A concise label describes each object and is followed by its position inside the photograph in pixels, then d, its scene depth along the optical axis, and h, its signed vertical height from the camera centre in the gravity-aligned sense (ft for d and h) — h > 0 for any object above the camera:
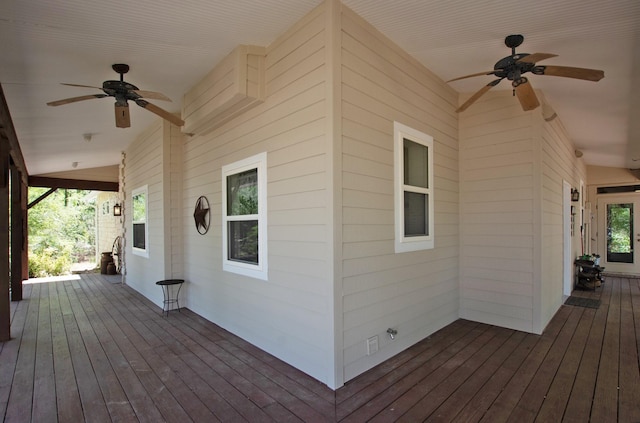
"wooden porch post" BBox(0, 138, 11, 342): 12.18 -1.57
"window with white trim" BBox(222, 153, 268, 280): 10.72 -0.13
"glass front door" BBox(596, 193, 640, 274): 25.00 -1.77
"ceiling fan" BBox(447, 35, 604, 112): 8.30 +3.93
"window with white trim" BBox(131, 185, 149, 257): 19.24 -0.43
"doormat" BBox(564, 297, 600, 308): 16.11 -4.79
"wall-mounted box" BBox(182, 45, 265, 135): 10.44 +4.46
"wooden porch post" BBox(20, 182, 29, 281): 23.85 -1.05
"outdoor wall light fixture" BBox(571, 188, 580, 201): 19.16 +0.98
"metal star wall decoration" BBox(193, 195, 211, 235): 14.46 -0.06
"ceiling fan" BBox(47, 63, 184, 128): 10.66 +4.13
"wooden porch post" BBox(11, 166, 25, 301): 18.57 -1.26
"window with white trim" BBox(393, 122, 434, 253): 10.39 +0.80
